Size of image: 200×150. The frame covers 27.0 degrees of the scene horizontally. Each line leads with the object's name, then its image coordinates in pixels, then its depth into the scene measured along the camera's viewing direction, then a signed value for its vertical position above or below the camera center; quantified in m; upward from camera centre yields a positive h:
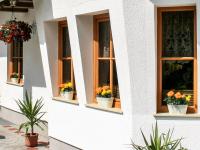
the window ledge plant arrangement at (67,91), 9.79 -0.58
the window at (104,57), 8.22 +0.18
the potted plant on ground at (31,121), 11.11 -1.46
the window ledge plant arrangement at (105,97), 8.16 -0.62
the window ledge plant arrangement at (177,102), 7.15 -0.63
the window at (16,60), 14.72 +0.25
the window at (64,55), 10.12 +0.27
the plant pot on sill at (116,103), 8.05 -0.72
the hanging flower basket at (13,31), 11.29 +0.98
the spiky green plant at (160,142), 6.80 -1.28
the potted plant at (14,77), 14.92 -0.38
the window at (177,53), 7.27 +0.22
